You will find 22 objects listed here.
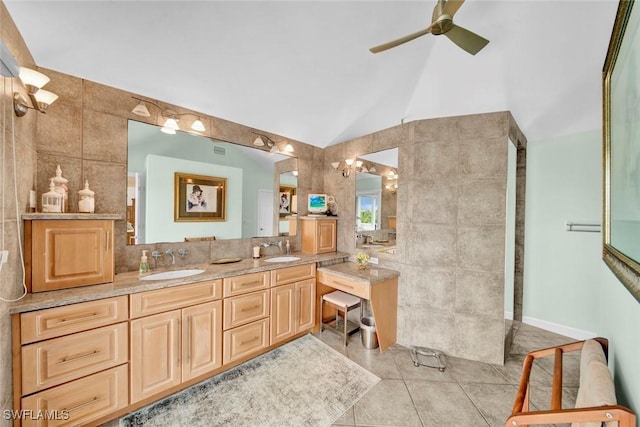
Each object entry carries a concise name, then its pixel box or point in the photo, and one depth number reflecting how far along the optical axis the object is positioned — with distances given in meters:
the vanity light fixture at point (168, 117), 2.03
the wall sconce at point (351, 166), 3.12
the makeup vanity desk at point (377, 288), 2.35
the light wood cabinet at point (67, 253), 1.43
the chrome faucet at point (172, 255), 2.22
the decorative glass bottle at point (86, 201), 1.70
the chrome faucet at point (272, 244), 2.93
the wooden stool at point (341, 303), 2.48
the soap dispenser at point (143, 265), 1.98
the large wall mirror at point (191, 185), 2.08
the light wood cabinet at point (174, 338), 1.63
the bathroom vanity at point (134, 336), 1.32
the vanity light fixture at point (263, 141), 2.84
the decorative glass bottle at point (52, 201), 1.53
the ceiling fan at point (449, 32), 1.40
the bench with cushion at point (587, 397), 0.68
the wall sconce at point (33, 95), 1.31
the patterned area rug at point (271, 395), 1.62
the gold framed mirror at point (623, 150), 0.79
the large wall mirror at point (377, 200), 2.75
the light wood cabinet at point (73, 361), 1.28
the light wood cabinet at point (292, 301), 2.38
